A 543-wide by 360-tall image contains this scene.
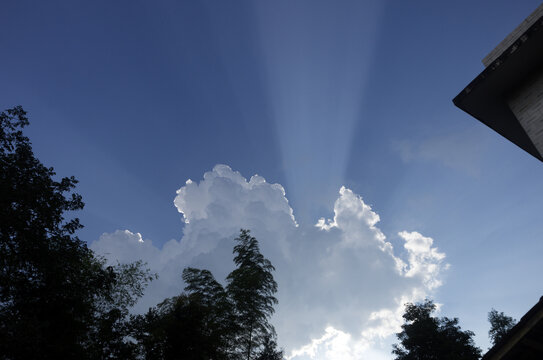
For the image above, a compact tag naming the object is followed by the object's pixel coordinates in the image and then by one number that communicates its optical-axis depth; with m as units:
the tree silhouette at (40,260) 9.79
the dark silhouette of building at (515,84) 5.55
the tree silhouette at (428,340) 27.39
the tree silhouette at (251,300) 16.88
